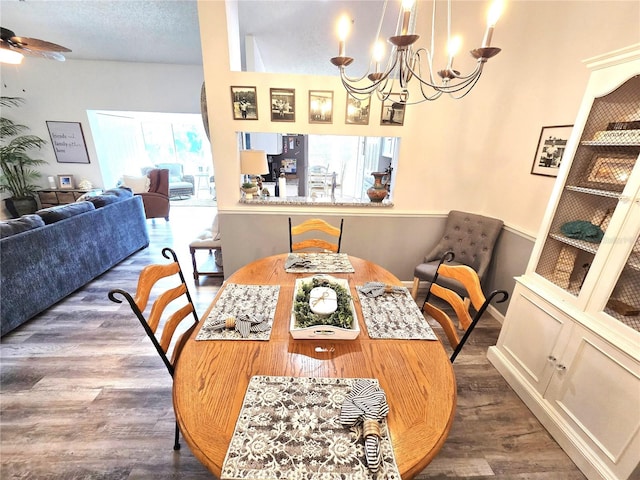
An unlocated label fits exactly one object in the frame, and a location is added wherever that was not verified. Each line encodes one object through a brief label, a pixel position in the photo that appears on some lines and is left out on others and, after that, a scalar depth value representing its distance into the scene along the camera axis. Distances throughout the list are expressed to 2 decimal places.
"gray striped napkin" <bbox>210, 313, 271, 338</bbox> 1.18
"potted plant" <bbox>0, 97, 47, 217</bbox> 5.02
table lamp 2.62
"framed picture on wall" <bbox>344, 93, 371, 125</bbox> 2.45
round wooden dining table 0.76
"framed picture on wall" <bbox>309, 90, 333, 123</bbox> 2.41
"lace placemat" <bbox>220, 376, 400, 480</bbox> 0.69
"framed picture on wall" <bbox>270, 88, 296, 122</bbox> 2.38
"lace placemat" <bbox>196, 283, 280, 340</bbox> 1.16
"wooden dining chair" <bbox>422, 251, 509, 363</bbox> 1.26
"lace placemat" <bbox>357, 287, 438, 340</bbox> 1.20
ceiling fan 2.34
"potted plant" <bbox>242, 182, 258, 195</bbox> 2.76
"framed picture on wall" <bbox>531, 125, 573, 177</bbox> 1.93
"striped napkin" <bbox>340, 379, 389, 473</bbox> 0.71
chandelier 0.98
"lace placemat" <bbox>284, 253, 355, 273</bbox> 1.78
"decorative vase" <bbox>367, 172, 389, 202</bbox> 2.78
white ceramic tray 1.13
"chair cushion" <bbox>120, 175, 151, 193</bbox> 5.38
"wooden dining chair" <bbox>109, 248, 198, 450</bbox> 1.13
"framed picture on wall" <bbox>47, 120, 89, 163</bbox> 5.28
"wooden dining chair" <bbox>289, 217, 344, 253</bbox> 2.16
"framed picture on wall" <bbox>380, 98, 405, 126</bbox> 2.46
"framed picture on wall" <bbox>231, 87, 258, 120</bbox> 2.37
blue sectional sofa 2.20
